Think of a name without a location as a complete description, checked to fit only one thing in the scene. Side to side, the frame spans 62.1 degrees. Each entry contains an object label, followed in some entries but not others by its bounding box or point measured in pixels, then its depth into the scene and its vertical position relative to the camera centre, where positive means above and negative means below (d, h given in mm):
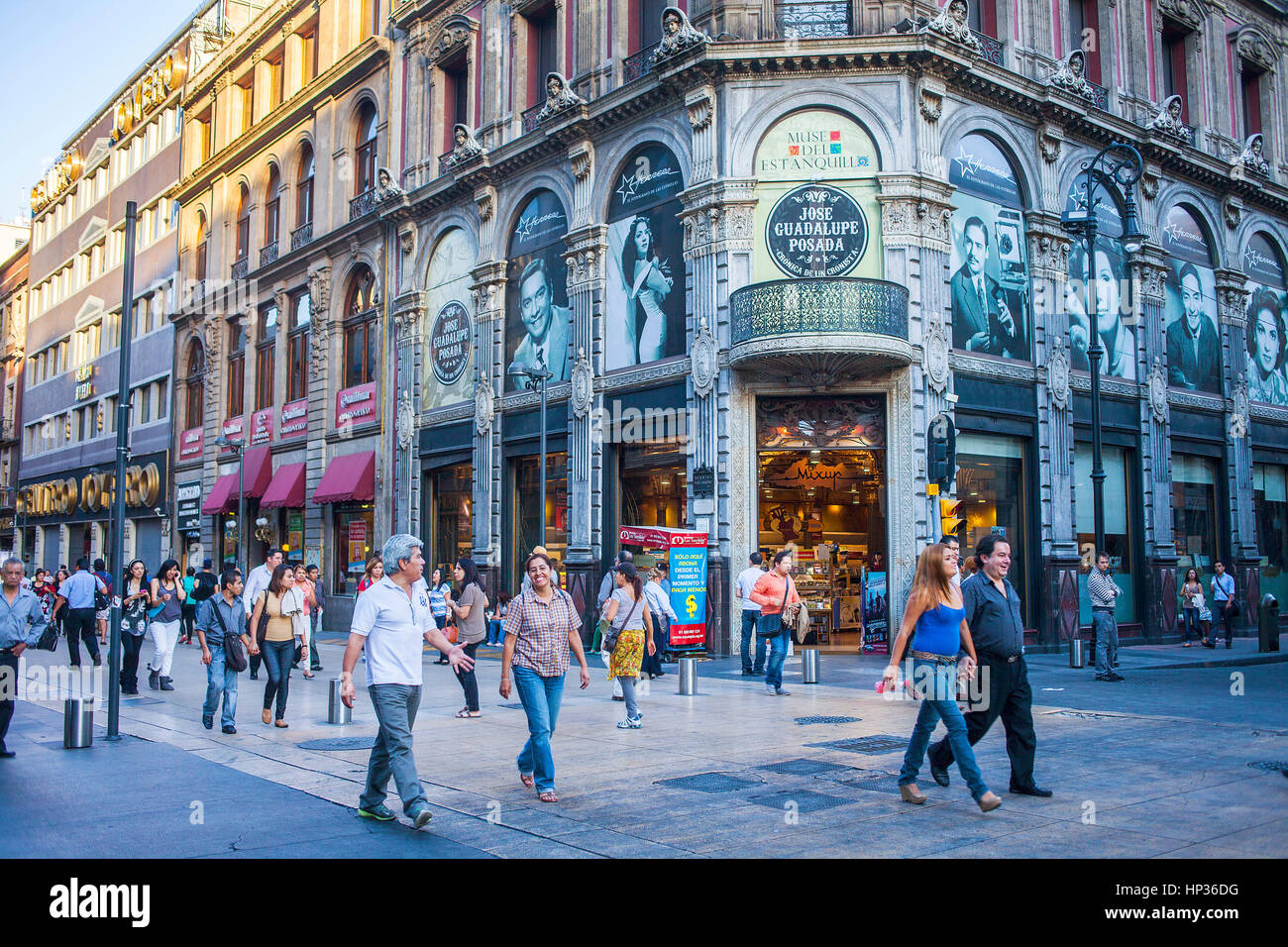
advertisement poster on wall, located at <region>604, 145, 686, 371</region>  22656 +6455
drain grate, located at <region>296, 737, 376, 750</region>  10695 -1822
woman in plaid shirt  8227 -722
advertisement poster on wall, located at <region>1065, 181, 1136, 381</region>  24469 +6107
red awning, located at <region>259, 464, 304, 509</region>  34812 +2385
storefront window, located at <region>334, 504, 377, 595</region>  32219 +592
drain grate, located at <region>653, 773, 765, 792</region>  8453 -1789
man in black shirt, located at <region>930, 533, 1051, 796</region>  7891 -798
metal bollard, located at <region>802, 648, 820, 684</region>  16328 -1615
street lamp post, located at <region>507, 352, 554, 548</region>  22034 +3927
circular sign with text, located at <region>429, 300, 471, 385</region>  28891 +6021
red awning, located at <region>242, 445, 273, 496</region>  36875 +3176
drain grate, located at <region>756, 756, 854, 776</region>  9094 -1801
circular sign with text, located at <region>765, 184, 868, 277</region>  20891 +6371
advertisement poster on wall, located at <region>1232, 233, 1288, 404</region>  29719 +6538
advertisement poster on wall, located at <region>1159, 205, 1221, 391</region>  27234 +6412
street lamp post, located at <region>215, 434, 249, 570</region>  35347 +3008
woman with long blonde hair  7582 -608
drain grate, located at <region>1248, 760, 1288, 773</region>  8883 -1776
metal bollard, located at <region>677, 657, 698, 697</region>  15031 -1658
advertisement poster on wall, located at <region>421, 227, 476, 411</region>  28891 +6563
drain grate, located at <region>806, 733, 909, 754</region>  10375 -1833
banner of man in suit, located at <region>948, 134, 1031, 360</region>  21969 +6350
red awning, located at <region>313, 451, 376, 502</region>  31609 +2499
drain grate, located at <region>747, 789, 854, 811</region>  7718 -1774
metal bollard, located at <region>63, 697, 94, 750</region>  10664 -1598
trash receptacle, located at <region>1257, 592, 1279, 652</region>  22000 -1413
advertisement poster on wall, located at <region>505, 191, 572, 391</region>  25859 +6676
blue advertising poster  19594 -668
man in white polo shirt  7160 -679
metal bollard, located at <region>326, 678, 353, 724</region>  12274 -1721
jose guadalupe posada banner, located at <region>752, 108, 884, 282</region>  20891 +7042
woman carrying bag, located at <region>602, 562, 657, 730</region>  12484 -801
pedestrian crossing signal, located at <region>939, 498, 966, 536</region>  15883 +629
